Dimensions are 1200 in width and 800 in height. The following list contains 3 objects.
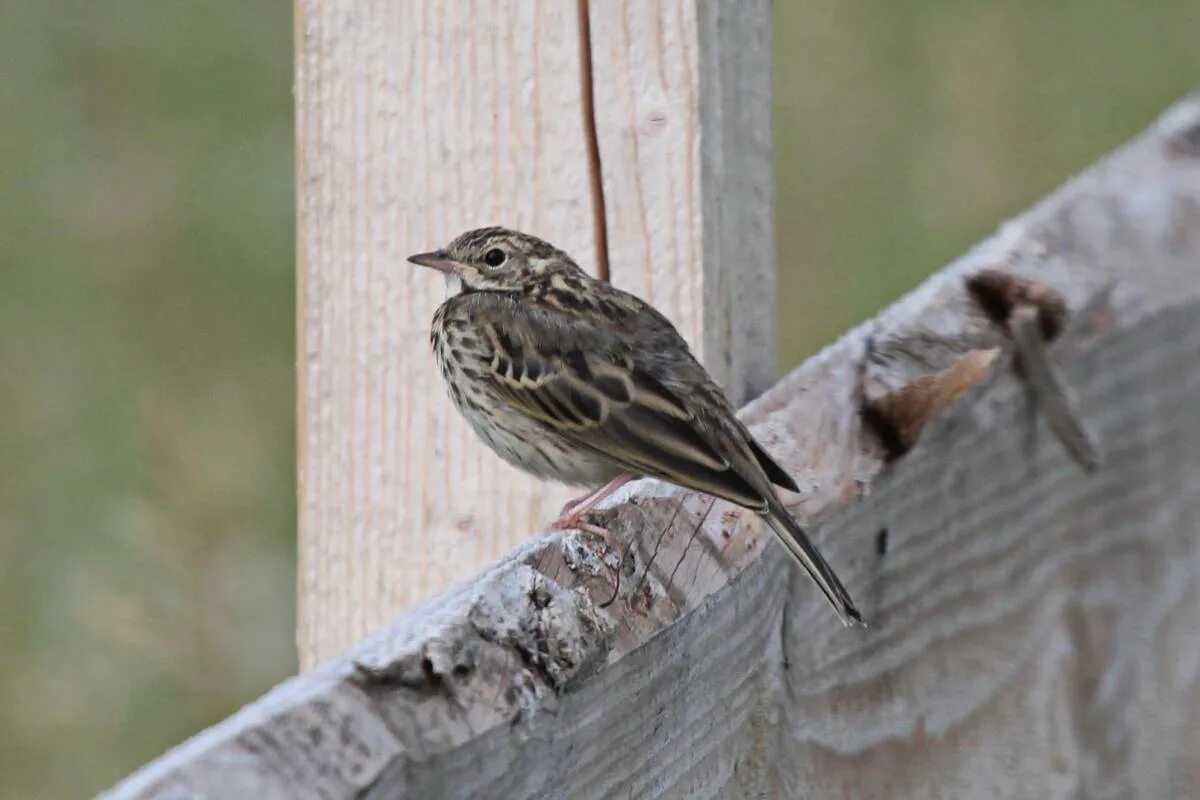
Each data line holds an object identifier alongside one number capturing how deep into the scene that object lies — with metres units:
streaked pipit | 4.91
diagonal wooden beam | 2.58
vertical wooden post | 4.93
